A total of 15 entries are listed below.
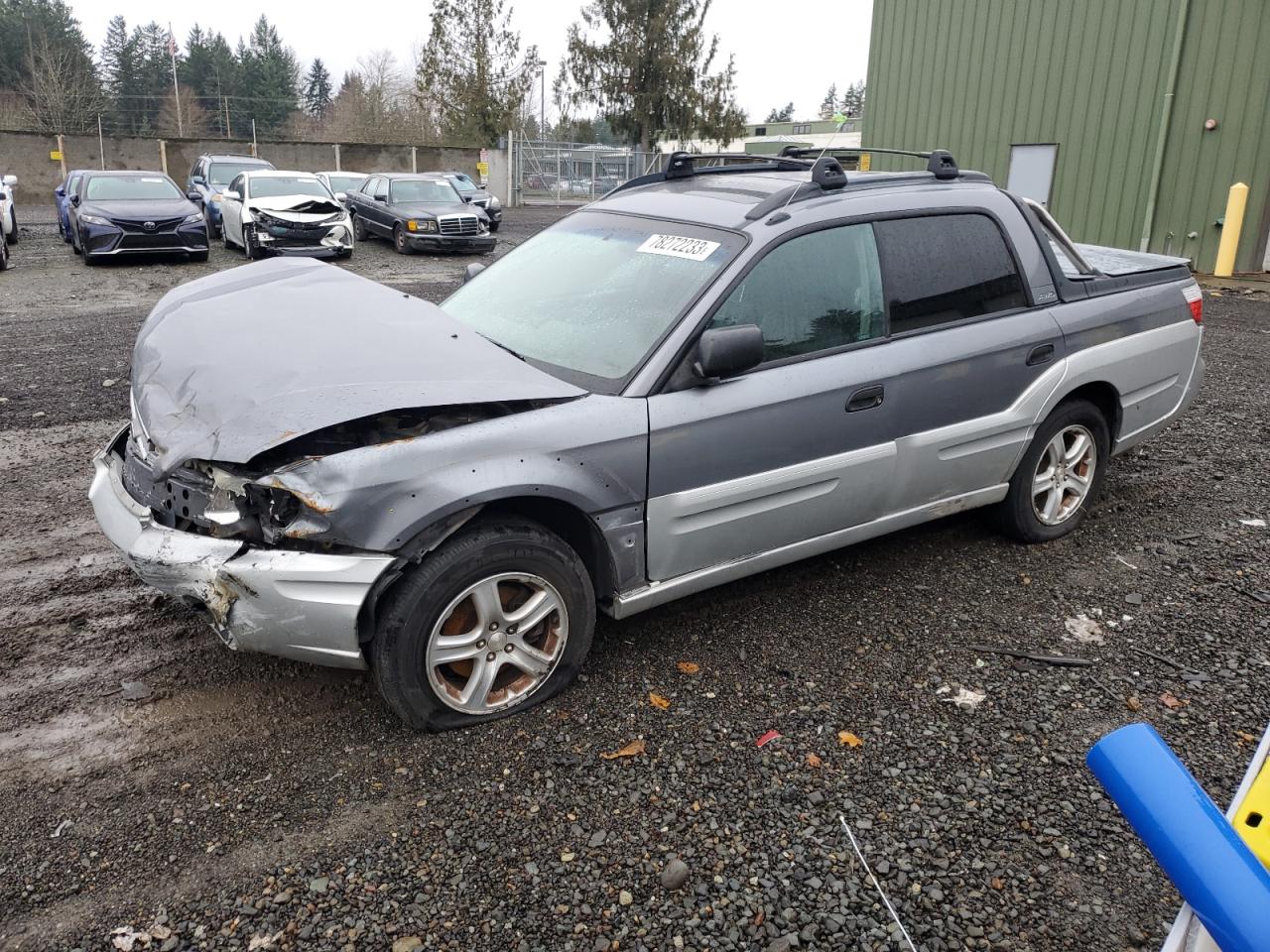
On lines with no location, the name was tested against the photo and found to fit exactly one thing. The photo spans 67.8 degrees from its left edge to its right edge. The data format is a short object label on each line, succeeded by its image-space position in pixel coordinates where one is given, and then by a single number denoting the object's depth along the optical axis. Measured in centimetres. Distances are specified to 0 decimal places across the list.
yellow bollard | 1452
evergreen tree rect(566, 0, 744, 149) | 3988
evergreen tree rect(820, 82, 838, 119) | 7752
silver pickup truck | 295
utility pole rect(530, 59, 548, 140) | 4575
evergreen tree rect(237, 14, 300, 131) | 6219
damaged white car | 1543
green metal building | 1468
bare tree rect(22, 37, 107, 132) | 4309
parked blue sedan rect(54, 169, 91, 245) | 1630
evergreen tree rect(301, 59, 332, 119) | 8631
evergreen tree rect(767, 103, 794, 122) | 8639
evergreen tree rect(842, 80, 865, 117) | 7839
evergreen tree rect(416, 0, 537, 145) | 4028
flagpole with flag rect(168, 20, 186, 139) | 4965
